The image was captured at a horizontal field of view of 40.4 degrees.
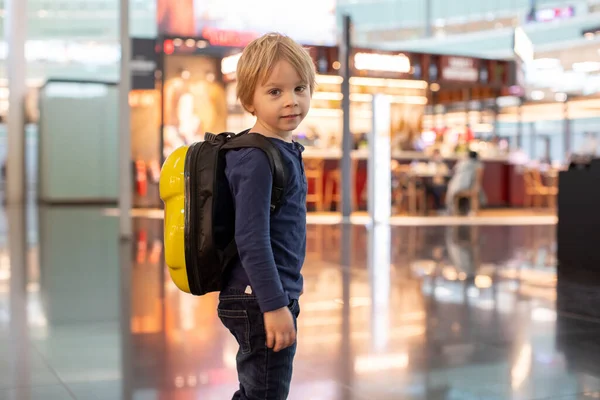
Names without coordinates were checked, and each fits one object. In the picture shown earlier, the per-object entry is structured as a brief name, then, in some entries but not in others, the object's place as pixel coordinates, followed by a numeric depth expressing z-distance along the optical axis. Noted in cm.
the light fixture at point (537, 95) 2203
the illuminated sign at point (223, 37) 1603
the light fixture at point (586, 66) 2051
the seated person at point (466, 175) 1439
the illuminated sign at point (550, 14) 2467
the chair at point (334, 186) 1573
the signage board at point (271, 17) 1895
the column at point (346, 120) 1279
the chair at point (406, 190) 1548
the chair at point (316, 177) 1545
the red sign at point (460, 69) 1731
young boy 151
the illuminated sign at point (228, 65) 1604
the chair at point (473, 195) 1448
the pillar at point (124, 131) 816
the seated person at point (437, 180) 1586
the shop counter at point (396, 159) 1573
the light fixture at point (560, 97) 2152
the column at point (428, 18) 3191
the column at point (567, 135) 2147
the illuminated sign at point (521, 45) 1278
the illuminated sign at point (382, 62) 1493
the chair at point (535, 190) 1744
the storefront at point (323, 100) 1573
